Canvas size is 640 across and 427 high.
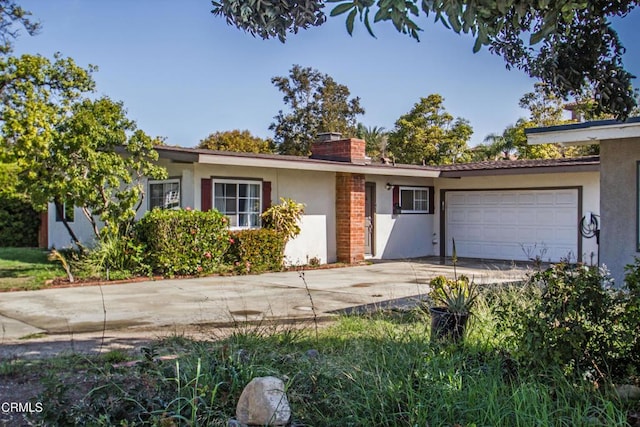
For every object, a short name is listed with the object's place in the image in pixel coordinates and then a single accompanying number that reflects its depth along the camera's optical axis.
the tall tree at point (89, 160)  11.33
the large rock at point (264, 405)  3.45
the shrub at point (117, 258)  12.25
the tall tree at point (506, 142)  29.89
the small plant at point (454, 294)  5.61
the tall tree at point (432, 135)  30.97
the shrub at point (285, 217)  14.49
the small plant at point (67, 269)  11.07
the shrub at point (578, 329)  4.00
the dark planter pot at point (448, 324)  5.30
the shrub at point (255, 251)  13.54
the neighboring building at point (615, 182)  8.65
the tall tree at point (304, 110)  37.06
